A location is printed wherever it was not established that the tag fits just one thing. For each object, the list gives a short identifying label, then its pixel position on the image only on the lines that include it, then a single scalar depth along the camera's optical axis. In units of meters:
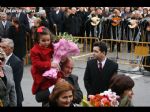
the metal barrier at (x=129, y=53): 14.01
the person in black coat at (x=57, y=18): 19.18
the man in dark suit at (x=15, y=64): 7.11
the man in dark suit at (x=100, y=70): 7.08
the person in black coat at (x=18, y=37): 13.12
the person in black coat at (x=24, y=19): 16.38
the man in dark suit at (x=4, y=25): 13.48
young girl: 6.12
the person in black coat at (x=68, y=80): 5.84
